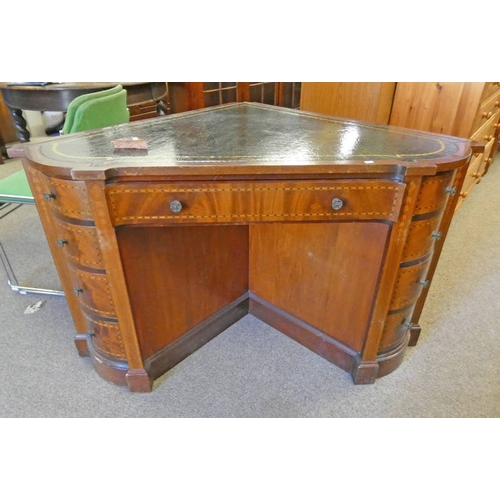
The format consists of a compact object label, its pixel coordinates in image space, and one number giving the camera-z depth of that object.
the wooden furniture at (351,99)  2.06
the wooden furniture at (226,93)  3.43
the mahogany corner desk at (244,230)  0.99
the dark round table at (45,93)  2.13
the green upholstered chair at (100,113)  1.47
